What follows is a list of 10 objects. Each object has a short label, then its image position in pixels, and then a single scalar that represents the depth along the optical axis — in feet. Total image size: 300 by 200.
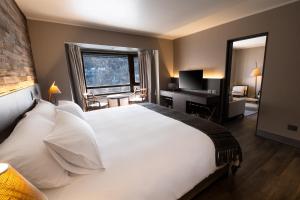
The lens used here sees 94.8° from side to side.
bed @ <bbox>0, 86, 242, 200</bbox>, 2.98
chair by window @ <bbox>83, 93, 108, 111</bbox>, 12.79
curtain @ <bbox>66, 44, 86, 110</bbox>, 12.07
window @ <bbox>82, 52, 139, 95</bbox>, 15.03
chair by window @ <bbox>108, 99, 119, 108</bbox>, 15.58
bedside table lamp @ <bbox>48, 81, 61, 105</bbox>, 8.48
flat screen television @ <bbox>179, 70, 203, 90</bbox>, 12.52
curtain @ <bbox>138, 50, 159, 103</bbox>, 15.07
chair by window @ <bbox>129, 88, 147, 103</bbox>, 14.80
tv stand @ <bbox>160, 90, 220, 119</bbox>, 11.03
